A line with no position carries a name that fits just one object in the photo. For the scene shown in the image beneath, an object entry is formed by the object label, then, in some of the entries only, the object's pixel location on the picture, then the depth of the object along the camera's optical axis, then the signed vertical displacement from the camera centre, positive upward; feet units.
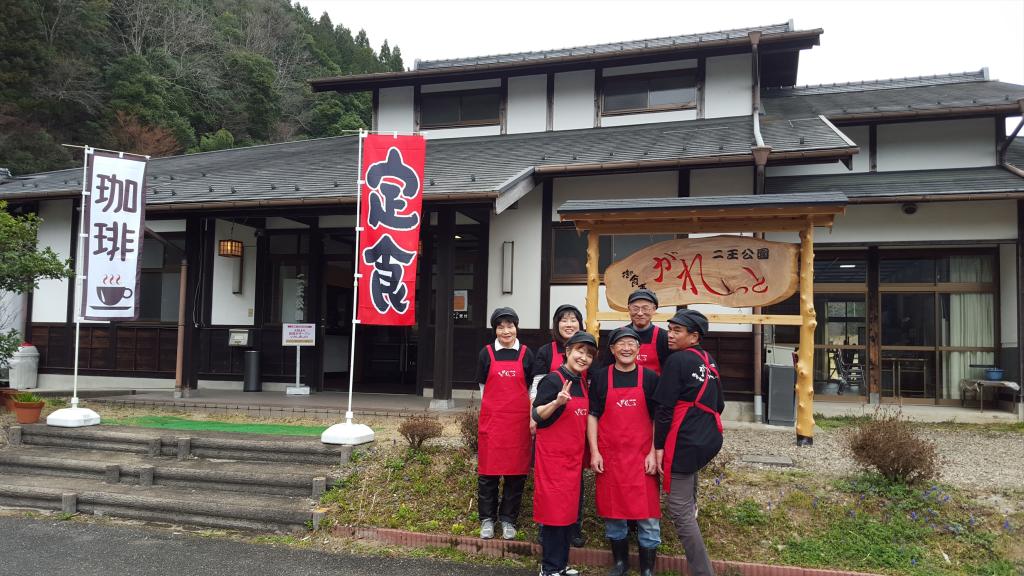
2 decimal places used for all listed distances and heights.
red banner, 22.72 +3.13
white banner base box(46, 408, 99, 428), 24.82 -4.26
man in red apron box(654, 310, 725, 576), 12.39 -2.16
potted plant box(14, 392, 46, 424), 25.91 -4.07
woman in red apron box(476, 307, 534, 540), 14.93 -2.47
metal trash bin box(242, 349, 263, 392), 36.01 -3.30
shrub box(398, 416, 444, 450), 19.70 -3.53
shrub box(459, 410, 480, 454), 18.78 -3.32
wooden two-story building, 29.99 +5.31
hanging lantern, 36.47 +3.74
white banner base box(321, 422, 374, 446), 20.86 -3.95
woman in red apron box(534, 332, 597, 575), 13.03 -2.75
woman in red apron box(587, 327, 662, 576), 12.80 -2.44
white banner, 26.40 +3.25
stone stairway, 18.11 -5.25
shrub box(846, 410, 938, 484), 15.64 -3.14
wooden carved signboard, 19.16 +1.55
